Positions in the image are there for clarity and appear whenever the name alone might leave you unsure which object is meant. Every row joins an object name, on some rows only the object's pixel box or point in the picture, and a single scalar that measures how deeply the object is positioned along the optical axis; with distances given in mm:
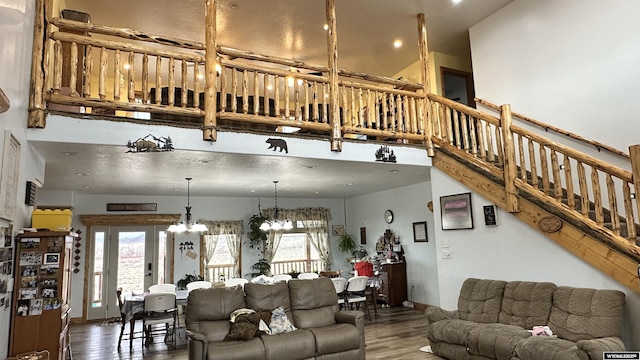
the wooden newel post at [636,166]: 3865
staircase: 4129
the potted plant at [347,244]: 10938
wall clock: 9891
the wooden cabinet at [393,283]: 9047
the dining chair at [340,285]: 7441
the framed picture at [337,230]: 11597
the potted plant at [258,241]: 10281
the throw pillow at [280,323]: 4801
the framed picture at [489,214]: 5562
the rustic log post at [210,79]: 4898
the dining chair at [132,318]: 6230
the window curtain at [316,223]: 11008
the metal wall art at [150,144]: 4633
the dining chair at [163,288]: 6998
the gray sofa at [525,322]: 3893
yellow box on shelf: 4234
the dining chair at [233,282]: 7461
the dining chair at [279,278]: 7817
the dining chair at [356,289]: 7596
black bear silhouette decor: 5293
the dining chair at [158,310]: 6130
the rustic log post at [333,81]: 5715
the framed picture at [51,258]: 3975
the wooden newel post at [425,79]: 6508
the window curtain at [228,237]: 10047
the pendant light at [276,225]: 8617
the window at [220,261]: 10023
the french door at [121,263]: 8961
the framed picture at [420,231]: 8864
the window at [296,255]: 10867
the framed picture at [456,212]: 5965
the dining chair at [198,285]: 7192
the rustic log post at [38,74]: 4184
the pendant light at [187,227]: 7586
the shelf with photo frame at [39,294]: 3768
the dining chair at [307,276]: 7882
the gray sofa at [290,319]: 4348
